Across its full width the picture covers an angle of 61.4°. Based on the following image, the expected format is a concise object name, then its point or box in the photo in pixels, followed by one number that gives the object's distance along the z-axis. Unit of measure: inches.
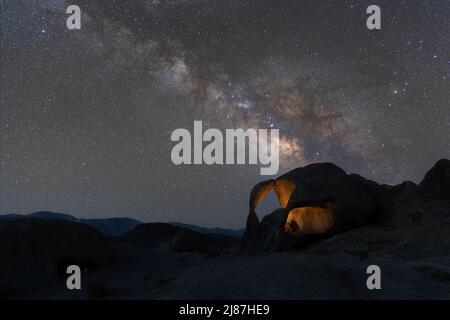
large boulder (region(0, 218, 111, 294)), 501.4
